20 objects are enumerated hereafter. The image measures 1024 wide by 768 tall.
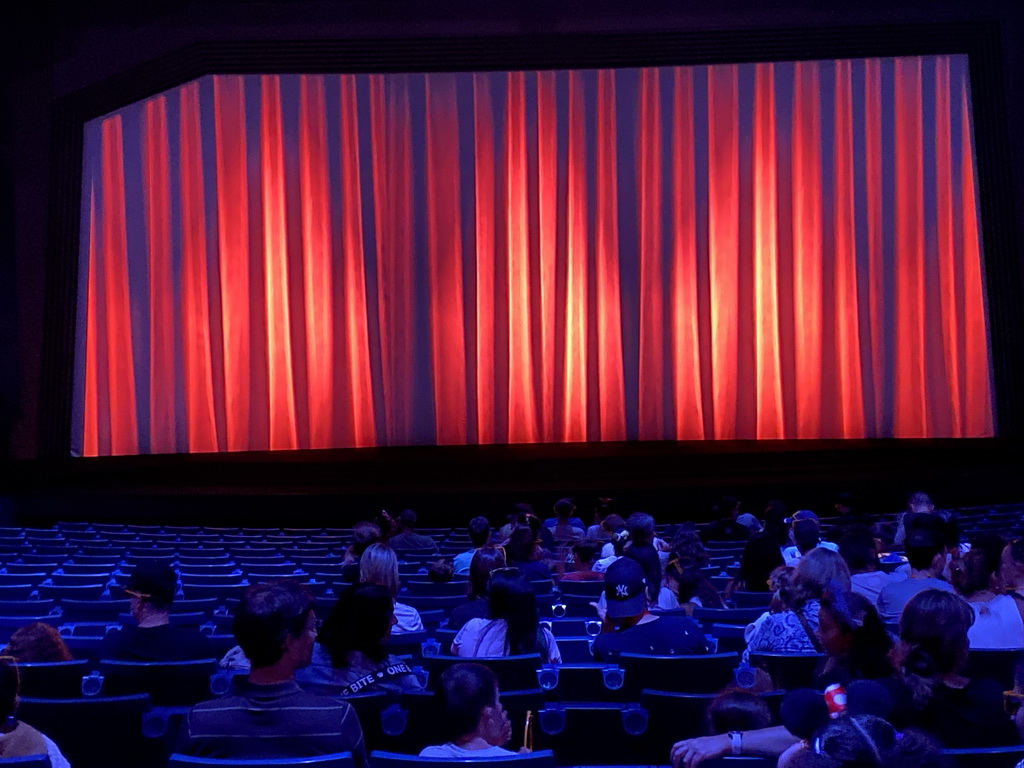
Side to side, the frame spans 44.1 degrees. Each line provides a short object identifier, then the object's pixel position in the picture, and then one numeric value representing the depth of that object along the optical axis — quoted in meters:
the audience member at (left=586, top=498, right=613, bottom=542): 8.74
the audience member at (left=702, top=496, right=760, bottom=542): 8.27
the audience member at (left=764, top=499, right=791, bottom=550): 6.82
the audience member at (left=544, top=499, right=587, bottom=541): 8.98
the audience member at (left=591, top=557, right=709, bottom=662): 4.05
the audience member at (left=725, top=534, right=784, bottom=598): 5.47
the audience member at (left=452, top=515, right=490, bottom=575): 7.19
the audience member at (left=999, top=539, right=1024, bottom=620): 4.66
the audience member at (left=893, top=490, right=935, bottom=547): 7.22
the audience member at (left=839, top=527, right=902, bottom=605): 5.04
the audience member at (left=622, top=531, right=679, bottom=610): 4.86
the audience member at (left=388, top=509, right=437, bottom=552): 8.87
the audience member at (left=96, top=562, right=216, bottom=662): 3.95
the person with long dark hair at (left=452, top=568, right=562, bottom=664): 4.06
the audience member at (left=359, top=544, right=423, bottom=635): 4.50
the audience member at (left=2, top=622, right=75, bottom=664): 3.78
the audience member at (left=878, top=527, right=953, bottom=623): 4.40
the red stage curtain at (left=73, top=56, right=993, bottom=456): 15.15
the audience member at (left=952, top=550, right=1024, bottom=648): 4.08
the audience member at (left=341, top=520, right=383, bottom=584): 6.52
